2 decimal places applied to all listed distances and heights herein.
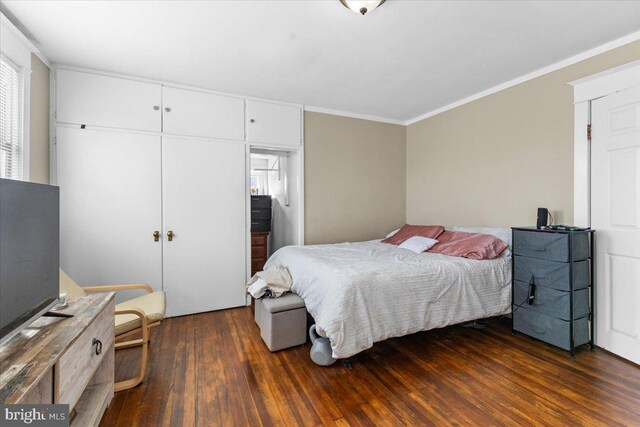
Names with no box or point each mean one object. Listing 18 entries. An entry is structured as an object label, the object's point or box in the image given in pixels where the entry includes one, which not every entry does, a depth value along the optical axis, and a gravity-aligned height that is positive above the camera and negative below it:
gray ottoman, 2.38 -0.94
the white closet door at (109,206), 2.81 +0.06
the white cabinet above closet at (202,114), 3.18 +1.14
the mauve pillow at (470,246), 2.74 -0.35
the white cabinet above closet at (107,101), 2.78 +1.13
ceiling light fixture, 1.81 +1.33
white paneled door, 2.21 -0.05
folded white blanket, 2.52 -0.66
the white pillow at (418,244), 3.21 -0.38
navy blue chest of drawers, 2.26 -0.62
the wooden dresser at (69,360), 0.93 -0.56
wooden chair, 1.93 -0.77
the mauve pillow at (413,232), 3.44 -0.27
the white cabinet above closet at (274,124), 3.58 +1.14
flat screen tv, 1.08 -0.18
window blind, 2.10 +0.70
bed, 2.05 -0.66
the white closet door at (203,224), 3.20 -0.15
